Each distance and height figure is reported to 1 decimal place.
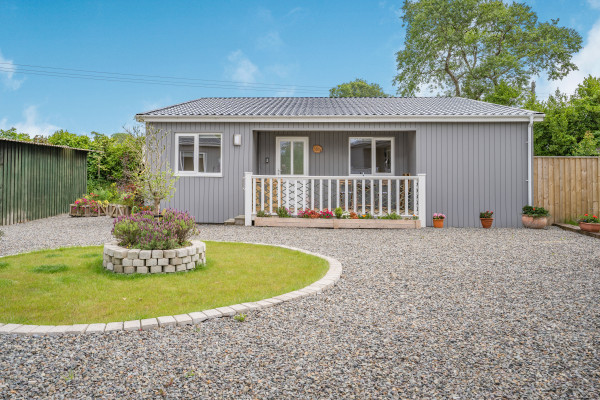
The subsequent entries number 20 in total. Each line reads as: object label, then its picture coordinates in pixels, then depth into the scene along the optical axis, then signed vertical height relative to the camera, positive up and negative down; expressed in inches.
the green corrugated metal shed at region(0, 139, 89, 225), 401.4 +25.6
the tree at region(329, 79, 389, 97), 1344.7 +393.9
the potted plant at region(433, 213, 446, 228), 387.2 -19.7
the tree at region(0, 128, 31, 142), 605.6 +105.2
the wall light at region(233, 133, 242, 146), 418.3 +66.1
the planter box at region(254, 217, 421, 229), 372.2 -22.1
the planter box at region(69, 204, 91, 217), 487.5 -13.7
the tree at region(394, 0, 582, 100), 879.1 +366.4
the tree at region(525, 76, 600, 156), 607.7 +123.9
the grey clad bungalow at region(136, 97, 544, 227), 395.2 +39.4
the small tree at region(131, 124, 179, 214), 255.3 +11.6
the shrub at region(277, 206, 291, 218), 384.5 -12.2
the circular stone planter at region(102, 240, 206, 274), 179.0 -28.4
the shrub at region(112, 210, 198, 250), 184.2 -15.1
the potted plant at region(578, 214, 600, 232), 331.3 -20.1
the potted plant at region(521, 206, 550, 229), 377.4 -16.2
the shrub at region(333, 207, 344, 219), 376.5 -11.4
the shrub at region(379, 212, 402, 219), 376.5 -15.3
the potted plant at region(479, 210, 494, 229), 384.8 -18.6
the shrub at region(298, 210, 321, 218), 381.1 -13.5
